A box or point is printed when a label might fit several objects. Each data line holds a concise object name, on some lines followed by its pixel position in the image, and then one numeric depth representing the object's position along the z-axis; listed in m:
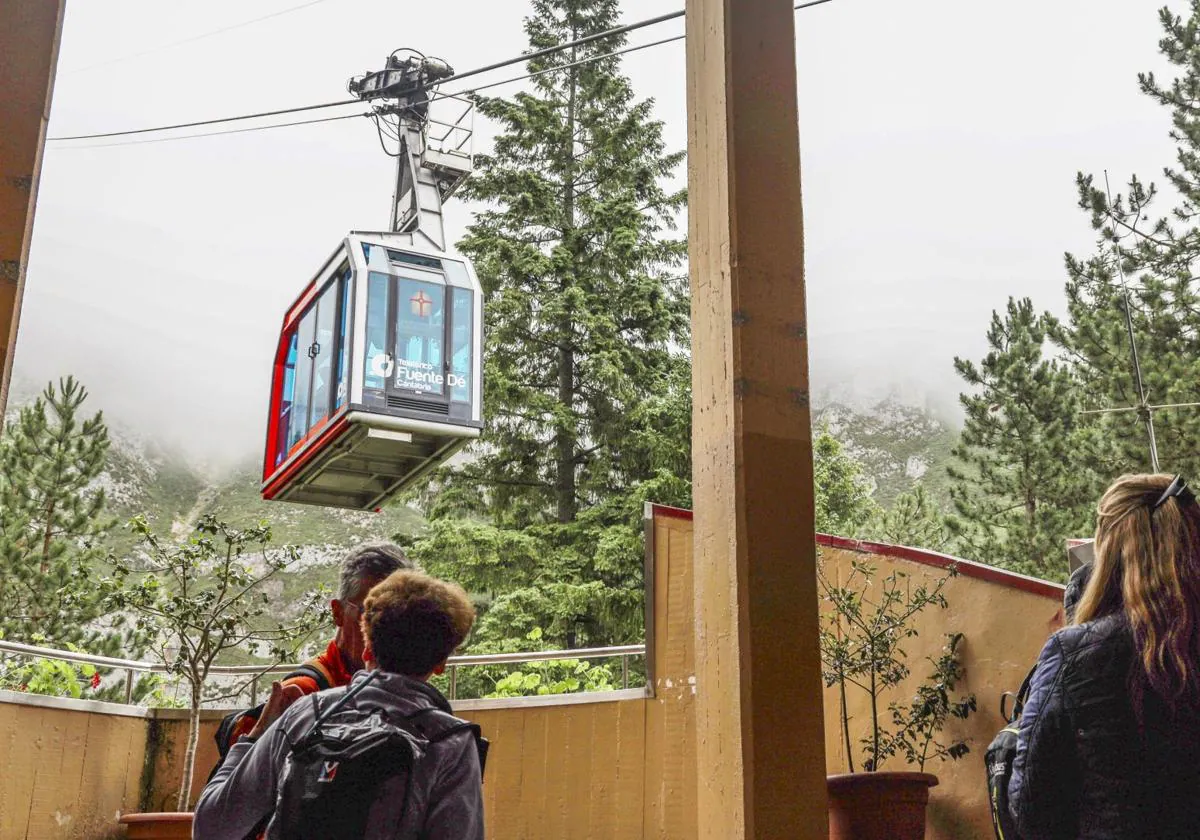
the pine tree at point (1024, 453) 22.97
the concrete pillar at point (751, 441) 1.69
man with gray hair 2.05
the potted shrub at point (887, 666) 4.99
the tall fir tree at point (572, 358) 22.22
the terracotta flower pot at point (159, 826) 6.04
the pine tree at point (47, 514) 24.11
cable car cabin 9.81
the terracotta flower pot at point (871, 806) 4.34
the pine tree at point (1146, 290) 19.89
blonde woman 1.49
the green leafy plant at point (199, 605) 7.23
